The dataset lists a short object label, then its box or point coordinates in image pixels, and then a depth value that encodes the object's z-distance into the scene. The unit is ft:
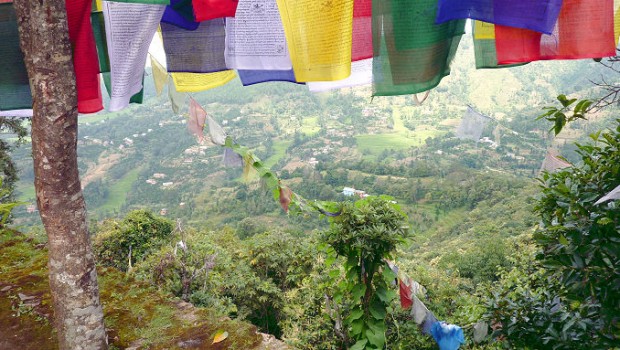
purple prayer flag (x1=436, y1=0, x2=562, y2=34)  5.20
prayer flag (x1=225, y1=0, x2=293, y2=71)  6.15
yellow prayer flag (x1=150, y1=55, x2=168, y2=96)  9.48
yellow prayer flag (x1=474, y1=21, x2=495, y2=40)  6.26
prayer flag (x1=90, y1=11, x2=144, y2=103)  7.29
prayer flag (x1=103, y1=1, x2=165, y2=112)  6.43
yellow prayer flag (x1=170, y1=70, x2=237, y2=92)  8.66
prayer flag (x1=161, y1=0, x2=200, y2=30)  7.04
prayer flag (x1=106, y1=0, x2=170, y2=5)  5.19
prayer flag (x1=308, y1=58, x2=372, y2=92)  6.64
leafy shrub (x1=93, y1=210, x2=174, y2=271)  19.70
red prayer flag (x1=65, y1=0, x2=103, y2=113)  6.72
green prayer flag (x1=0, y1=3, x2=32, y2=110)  7.09
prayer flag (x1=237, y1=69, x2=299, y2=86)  7.01
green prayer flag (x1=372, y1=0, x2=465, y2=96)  5.99
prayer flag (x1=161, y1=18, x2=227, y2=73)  7.87
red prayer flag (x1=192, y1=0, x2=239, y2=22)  6.40
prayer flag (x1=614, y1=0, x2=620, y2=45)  5.34
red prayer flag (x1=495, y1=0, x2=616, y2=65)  5.27
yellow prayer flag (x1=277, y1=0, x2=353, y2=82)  5.73
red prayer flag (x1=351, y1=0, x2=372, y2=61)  6.36
